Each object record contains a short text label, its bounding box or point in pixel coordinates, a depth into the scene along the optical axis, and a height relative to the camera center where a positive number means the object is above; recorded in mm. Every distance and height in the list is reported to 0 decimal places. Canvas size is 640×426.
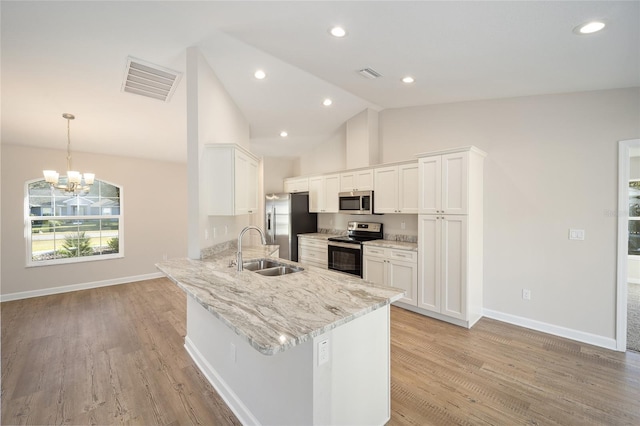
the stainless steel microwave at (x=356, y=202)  4672 +114
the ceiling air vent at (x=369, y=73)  3129 +1575
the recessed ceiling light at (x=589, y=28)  1976 +1314
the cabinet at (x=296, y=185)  6016 +551
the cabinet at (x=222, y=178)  3068 +350
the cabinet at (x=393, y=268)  3885 -890
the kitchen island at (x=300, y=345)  1420 -798
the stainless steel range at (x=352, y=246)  4543 -638
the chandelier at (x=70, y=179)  3510 +420
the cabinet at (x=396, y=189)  4066 +305
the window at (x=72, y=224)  4691 -241
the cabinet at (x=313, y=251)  5239 -847
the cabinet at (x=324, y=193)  5336 +319
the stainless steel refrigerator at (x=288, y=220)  5754 -249
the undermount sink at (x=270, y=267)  2624 -586
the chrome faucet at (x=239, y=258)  2467 -442
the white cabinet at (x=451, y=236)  3387 -360
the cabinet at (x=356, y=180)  4696 +504
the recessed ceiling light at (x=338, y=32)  2385 +1556
